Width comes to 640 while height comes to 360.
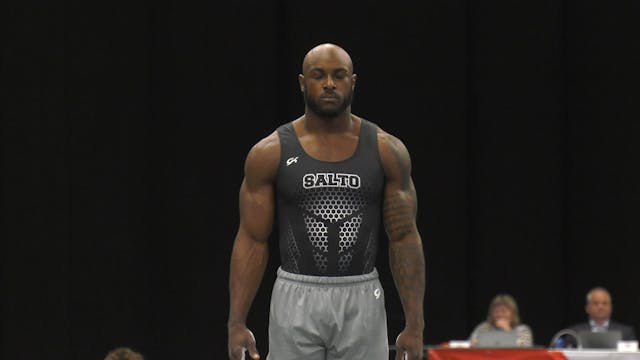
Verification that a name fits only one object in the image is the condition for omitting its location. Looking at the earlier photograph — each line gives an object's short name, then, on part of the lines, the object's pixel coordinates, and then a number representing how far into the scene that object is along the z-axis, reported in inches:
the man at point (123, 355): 505.0
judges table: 557.0
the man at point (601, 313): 711.1
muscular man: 358.3
